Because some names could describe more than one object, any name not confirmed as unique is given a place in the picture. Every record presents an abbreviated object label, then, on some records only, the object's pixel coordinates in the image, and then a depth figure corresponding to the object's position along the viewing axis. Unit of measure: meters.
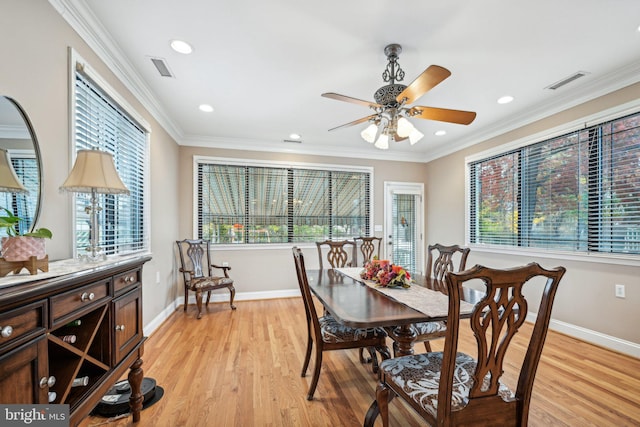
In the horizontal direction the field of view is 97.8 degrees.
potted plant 1.03
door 5.33
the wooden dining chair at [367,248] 3.63
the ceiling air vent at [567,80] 2.65
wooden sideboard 0.84
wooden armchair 3.73
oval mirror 1.28
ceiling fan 2.07
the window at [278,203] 4.54
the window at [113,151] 1.96
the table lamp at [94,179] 1.46
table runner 1.57
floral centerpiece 2.18
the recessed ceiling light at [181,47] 2.18
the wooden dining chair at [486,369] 1.08
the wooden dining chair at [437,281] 1.96
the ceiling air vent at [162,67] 2.43
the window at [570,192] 2.66
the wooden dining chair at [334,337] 1.92
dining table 1.49
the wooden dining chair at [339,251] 3.41
